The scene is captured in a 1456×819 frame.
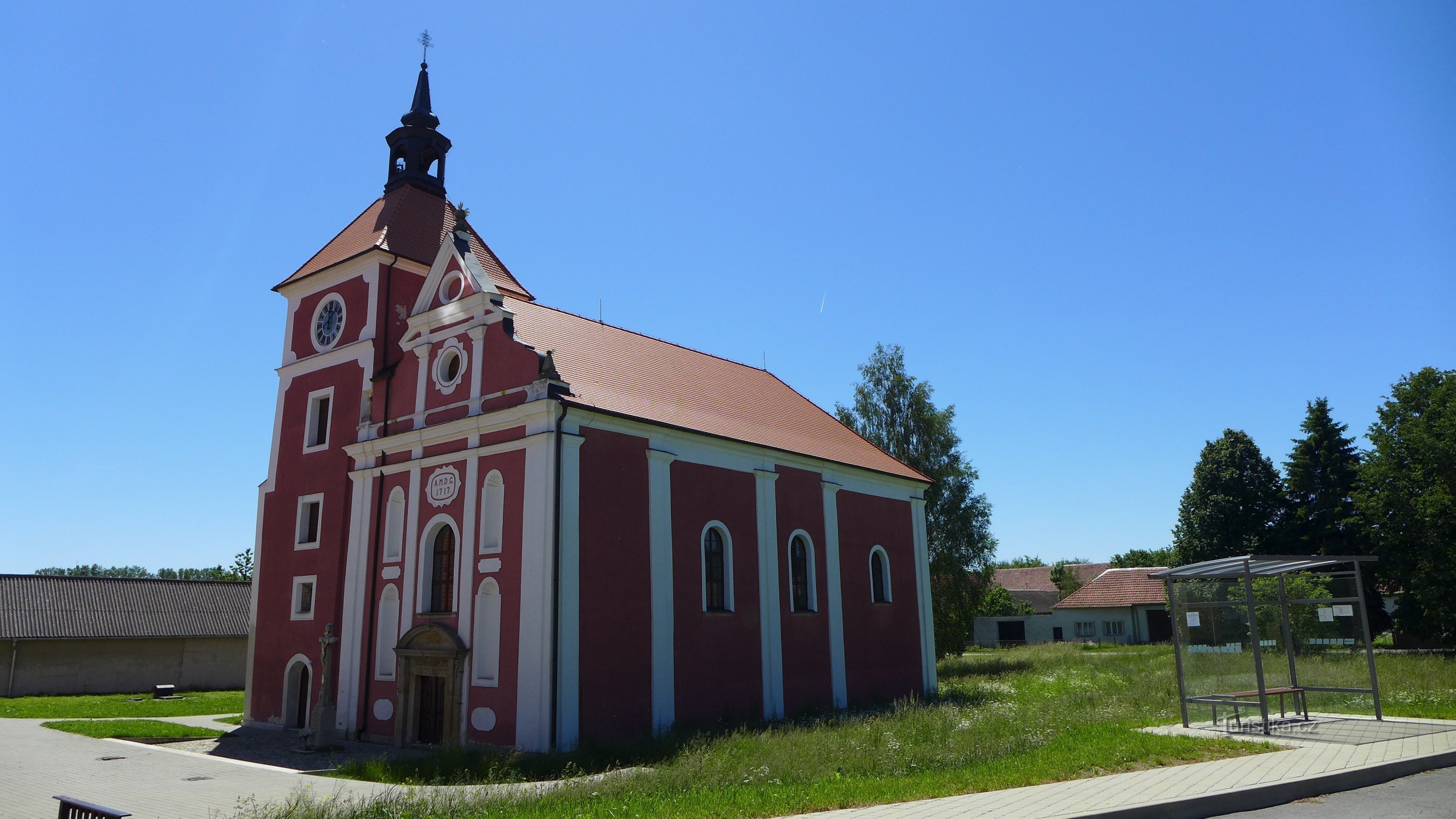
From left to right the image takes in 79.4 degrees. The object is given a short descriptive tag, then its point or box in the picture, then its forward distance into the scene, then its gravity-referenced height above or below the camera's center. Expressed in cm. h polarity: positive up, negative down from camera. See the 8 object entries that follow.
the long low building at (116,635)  3478 -100
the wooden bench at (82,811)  775 -179
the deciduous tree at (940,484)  3812 +461
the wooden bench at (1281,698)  1523 -202
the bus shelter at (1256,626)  1547 -81
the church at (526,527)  1812 +173
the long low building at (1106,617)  5653 -201
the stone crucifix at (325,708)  1945 -230
